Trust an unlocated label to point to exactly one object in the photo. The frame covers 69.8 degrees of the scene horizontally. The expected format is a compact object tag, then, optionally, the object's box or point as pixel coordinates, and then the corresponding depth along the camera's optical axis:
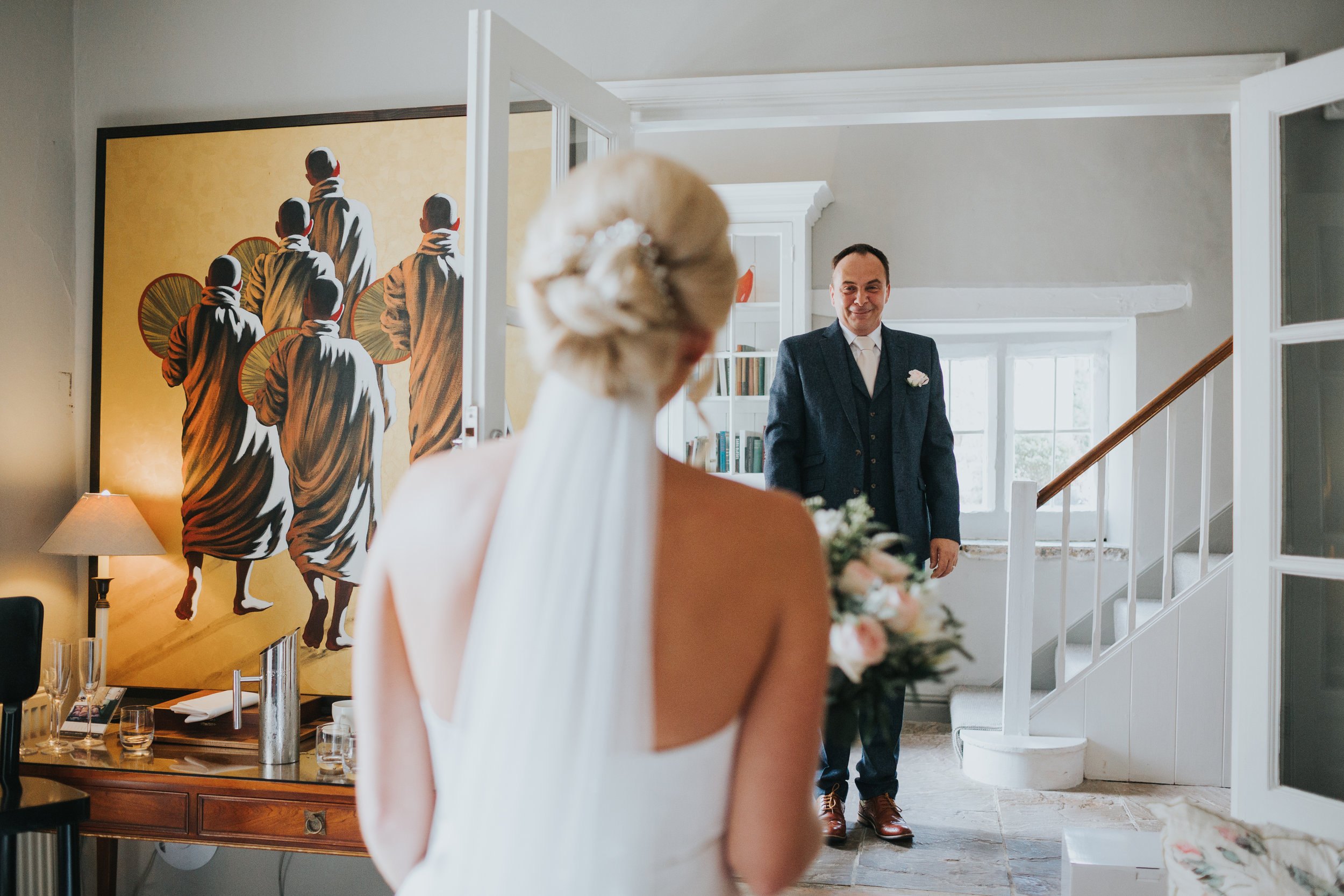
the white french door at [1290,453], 2.46
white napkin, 2.59
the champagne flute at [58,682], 2.54
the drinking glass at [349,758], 2.33
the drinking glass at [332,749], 2.35
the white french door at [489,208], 2.16
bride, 0.84
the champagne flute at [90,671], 2.62
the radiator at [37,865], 2.73
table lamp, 2.81
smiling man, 2.82
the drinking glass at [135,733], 2.46
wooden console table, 2.25
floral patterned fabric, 1.51
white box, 1.89
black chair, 2.16
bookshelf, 4.88
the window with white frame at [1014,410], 5.31
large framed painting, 2.98
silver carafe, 2.36
